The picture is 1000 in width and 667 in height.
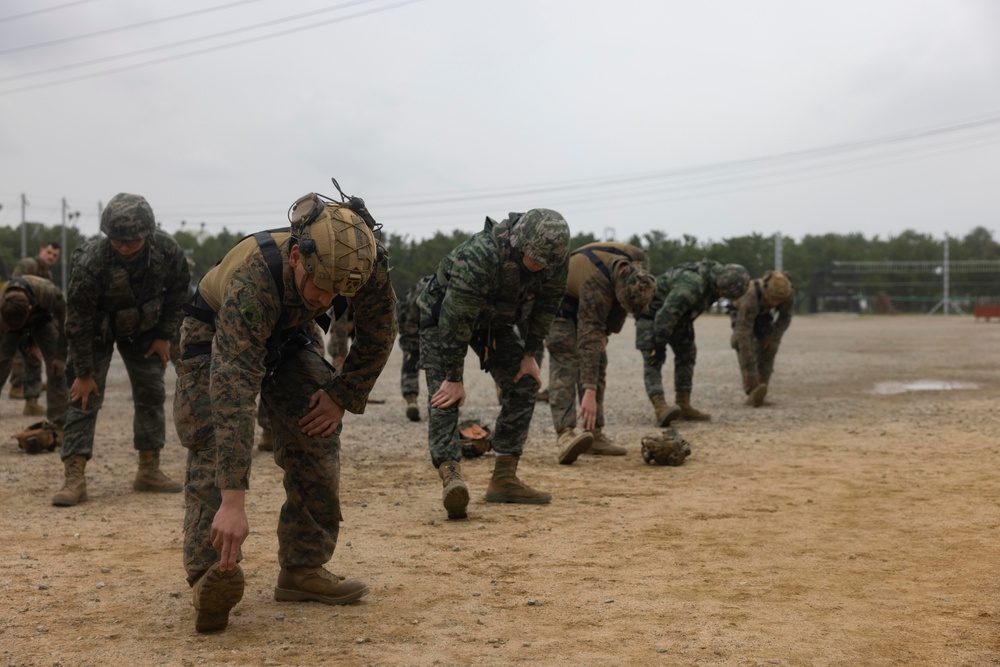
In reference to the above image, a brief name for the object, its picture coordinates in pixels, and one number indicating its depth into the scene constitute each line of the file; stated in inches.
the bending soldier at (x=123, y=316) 280.5
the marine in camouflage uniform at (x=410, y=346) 455.8
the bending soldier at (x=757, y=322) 519.8
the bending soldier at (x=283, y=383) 157.2
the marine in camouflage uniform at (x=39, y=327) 404.2
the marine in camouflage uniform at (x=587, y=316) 347.9
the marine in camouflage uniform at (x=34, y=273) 488.4
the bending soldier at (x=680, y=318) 445.4
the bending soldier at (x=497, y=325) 251.6
